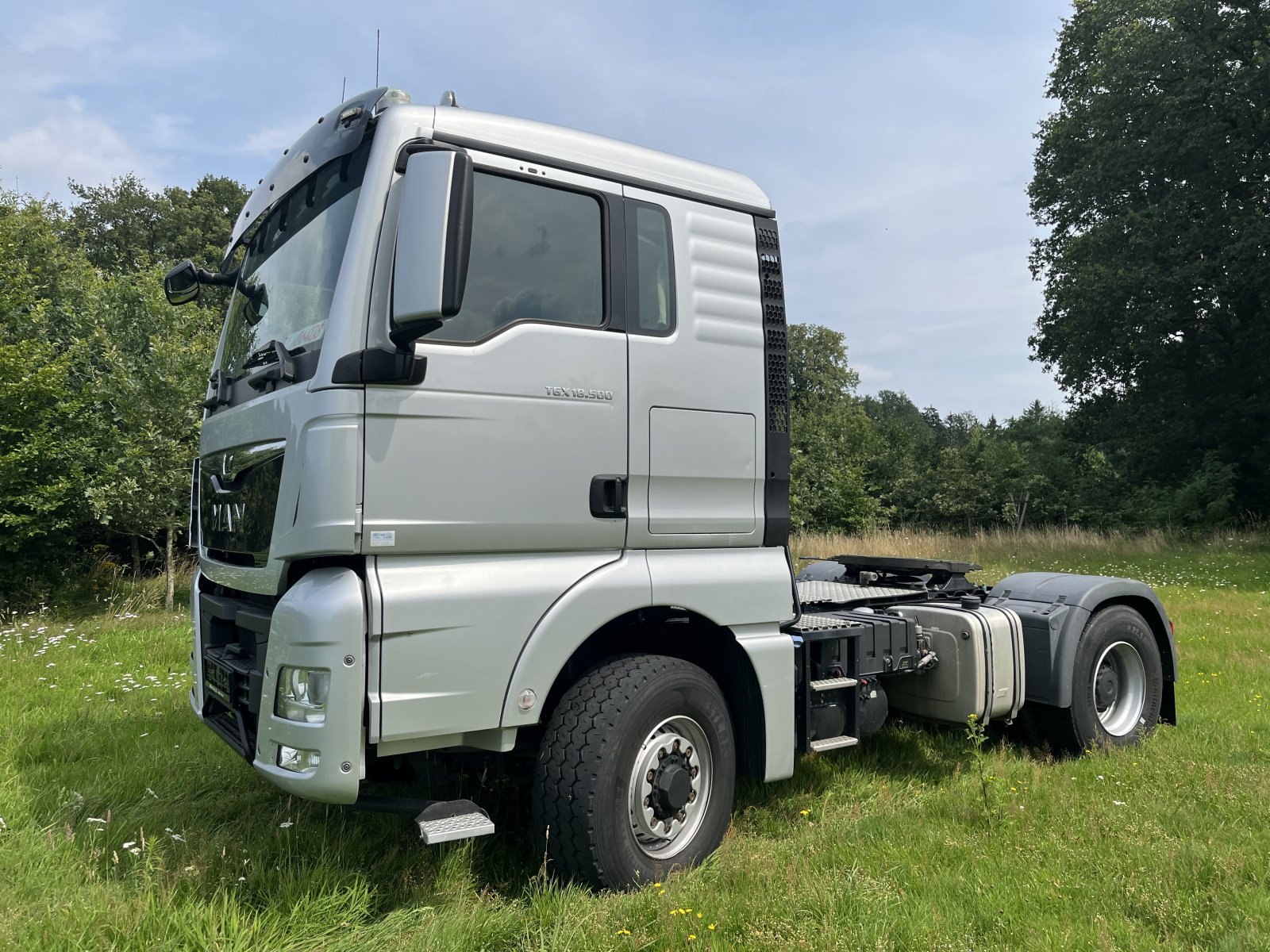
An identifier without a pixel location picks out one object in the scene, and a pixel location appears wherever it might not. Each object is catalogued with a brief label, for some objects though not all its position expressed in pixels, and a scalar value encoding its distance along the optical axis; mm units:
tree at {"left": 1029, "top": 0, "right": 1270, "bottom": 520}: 22578
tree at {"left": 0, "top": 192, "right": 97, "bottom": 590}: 12086
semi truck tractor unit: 2895
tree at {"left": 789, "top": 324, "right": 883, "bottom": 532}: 32469
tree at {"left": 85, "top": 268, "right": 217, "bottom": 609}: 12742
